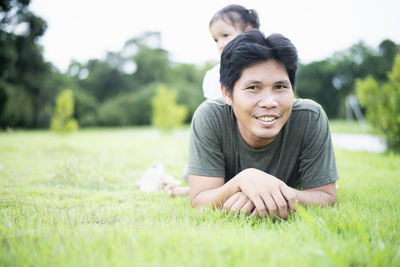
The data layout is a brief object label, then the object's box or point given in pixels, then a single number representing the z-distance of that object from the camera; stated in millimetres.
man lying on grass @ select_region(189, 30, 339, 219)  2061
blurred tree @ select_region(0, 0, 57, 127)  24938
